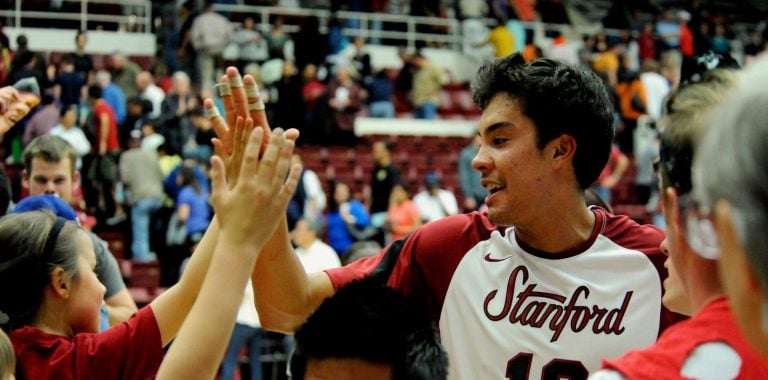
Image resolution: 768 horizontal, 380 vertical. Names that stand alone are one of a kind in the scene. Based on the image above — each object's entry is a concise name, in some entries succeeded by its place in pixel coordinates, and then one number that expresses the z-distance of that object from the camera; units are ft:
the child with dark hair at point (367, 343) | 6.29
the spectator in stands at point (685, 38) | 65.57
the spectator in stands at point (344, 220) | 39.40
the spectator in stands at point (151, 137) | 39.65
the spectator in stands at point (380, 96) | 55.57
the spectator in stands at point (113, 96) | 42.70
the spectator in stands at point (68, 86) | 42.70
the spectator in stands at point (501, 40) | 61.31
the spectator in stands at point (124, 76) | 46.37
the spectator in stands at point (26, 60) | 39.59
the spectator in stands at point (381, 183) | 42.67
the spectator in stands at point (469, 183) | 43.68
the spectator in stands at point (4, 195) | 14.98
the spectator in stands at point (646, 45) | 65.10
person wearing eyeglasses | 5.53
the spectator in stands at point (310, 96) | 50.01
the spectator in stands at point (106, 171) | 38.47
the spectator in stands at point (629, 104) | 53.26
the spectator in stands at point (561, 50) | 58.86
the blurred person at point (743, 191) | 3.90
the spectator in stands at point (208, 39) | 51.70
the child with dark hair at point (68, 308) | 8.32
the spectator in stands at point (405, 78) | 58.54
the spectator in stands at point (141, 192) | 37.24
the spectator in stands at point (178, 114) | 41.22
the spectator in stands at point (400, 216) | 39.50
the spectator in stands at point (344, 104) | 51.69
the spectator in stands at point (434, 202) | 41.83
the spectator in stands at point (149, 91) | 44.24
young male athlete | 9.23
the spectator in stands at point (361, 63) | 56.44
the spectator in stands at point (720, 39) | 66.03
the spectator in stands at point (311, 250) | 30.17
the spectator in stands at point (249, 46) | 54.54
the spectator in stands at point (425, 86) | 57.72
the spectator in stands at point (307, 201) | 37.60
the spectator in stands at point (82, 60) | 45.03
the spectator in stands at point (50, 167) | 15.30
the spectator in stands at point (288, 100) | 48.05
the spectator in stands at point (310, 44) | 54.75
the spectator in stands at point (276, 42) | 53.42
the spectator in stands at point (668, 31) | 66.80
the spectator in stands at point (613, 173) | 47.09
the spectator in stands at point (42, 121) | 37.58
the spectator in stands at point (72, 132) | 38.11
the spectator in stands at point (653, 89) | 53.47
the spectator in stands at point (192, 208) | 35.53
